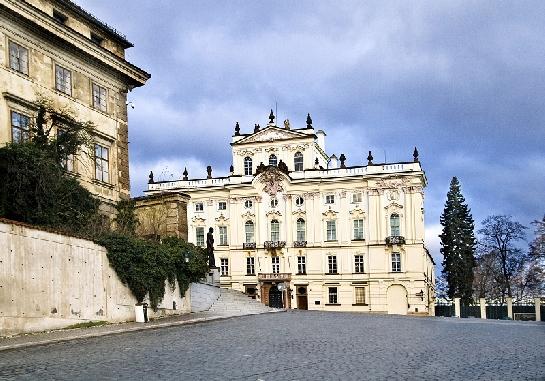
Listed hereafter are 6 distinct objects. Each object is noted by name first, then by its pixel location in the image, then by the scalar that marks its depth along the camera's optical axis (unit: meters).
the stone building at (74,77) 30.28
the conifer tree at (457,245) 82.31
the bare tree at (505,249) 80.25
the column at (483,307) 69.62
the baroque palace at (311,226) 73.50
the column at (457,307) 70.81
